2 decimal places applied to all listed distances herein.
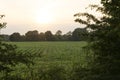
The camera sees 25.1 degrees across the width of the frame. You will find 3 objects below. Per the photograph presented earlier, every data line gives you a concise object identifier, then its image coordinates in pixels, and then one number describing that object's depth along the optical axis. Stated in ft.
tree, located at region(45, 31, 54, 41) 414.89
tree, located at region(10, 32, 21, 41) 367.72
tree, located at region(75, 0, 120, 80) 19.57
